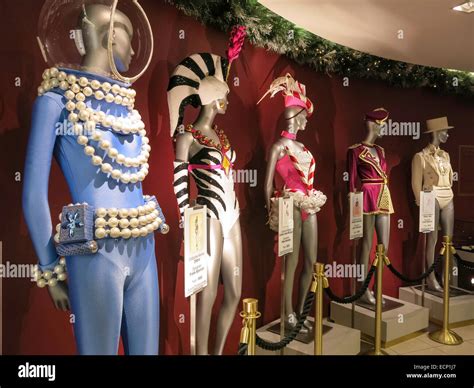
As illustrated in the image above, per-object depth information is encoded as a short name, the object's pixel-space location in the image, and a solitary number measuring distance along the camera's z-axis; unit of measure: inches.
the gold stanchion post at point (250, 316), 66.8
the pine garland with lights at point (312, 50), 111.8
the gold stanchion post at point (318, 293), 92.6
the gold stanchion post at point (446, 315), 136.6
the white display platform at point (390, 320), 137.8
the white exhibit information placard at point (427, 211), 141.4
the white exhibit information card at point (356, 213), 132.6
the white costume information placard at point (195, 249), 63.2
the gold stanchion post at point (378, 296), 119.8
